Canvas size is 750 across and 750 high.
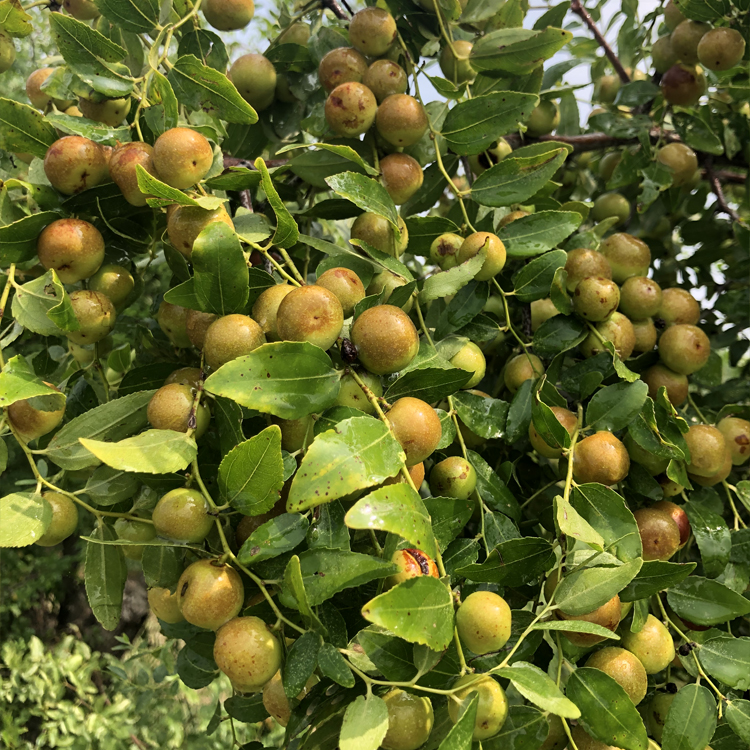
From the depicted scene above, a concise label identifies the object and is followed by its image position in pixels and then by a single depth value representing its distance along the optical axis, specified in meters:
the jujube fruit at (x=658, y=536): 0.36
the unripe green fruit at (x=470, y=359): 0.38
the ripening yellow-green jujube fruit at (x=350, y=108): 0.41
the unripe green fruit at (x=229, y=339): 0.32
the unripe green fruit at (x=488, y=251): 0.38
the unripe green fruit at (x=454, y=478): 0.35
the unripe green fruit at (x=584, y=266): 0.42
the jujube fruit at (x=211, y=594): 0.30
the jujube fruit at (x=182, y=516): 0.31
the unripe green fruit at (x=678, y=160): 0.54
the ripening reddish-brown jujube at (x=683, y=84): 0.52
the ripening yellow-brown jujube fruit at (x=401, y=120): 0.41
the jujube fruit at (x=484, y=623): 0.28
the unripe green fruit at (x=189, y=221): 0.34
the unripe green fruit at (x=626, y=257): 0.45
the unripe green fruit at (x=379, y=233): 0.39
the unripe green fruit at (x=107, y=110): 0.41
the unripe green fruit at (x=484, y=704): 0.28
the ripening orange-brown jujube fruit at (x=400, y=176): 0.41
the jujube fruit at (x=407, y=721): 0.28
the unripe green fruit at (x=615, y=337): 0.41
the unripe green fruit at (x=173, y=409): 0.32
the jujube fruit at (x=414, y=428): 0.31
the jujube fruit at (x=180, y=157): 0.35
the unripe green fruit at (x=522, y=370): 0.41
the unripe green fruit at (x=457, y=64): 0.46
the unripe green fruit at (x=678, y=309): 0.45
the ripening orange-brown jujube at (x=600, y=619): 0.32
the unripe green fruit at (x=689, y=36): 0.51
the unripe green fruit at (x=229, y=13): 0.47
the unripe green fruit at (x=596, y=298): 0.40
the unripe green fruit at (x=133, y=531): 0.36
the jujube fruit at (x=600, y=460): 0.35
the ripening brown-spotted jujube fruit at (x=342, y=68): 0.43
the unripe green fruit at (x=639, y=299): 0.43
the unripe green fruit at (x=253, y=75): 0.47
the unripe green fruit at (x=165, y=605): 0.37
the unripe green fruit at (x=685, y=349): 0.42
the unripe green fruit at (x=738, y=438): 0.42
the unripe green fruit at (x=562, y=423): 0.38
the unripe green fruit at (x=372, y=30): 0.43
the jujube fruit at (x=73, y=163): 0.36
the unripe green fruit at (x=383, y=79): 0.43
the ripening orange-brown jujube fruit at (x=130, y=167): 0.36
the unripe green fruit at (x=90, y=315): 0.36
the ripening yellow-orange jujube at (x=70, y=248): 0.36
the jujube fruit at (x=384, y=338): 0.32
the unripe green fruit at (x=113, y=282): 0.39
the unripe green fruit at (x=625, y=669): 0.33
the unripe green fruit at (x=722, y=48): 0.48
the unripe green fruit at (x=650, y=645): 0.34
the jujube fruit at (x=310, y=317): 0.31
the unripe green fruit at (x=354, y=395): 0.32
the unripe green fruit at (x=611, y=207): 0.60
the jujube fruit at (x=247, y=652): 0.30
